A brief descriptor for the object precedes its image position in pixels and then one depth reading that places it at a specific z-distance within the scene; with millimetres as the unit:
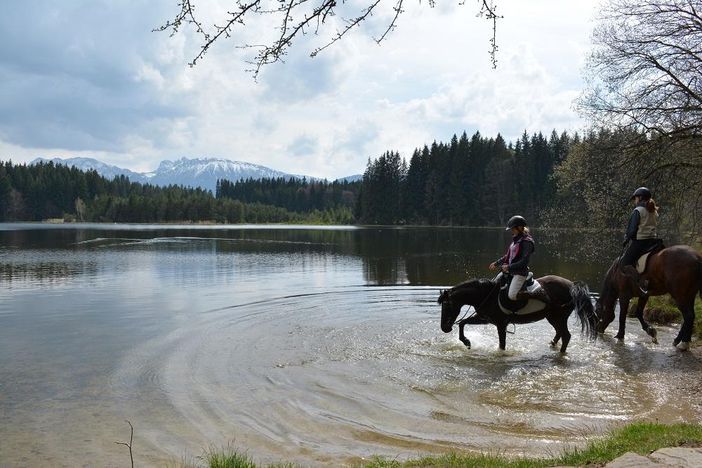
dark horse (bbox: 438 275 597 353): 11836
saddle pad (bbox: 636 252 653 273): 12305
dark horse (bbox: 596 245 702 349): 11422
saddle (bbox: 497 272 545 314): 11711
